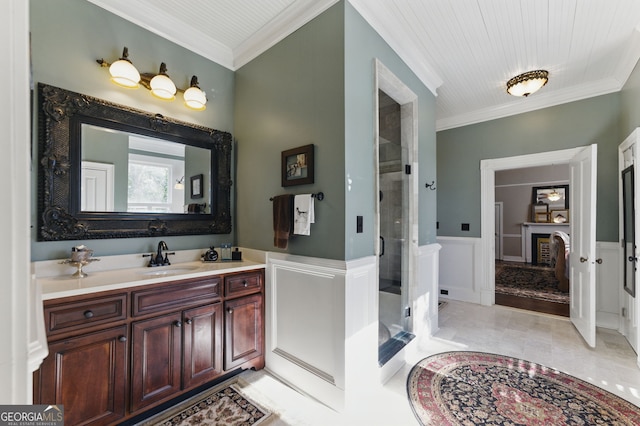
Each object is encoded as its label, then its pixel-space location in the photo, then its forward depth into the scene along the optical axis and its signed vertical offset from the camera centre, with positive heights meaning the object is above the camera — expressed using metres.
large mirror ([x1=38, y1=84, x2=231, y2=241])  1.76 +0.33
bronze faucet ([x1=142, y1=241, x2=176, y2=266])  2.12 -0.34
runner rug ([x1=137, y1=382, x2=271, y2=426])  1.69 -1.30
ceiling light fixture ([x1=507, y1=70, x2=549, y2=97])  2.90 +1.43
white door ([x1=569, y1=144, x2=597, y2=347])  2.63 -0.31
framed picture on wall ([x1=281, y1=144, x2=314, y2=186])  1.99 +0.37
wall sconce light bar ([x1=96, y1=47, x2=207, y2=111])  1.92 +1.03
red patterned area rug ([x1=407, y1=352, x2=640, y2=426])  1.72 -1.32
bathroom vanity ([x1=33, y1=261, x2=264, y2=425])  1.41 -0.76
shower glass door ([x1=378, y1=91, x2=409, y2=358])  2.73 -0.04
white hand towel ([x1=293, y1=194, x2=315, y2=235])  1.95 +0.00
